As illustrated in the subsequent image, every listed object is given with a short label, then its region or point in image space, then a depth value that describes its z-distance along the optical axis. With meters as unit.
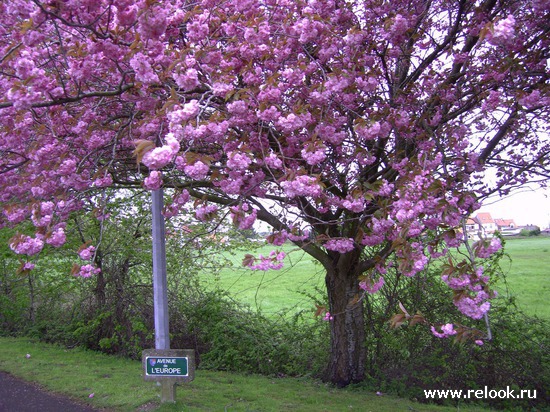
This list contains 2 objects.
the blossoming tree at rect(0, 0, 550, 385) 3.21
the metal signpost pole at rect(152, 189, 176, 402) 4.91
